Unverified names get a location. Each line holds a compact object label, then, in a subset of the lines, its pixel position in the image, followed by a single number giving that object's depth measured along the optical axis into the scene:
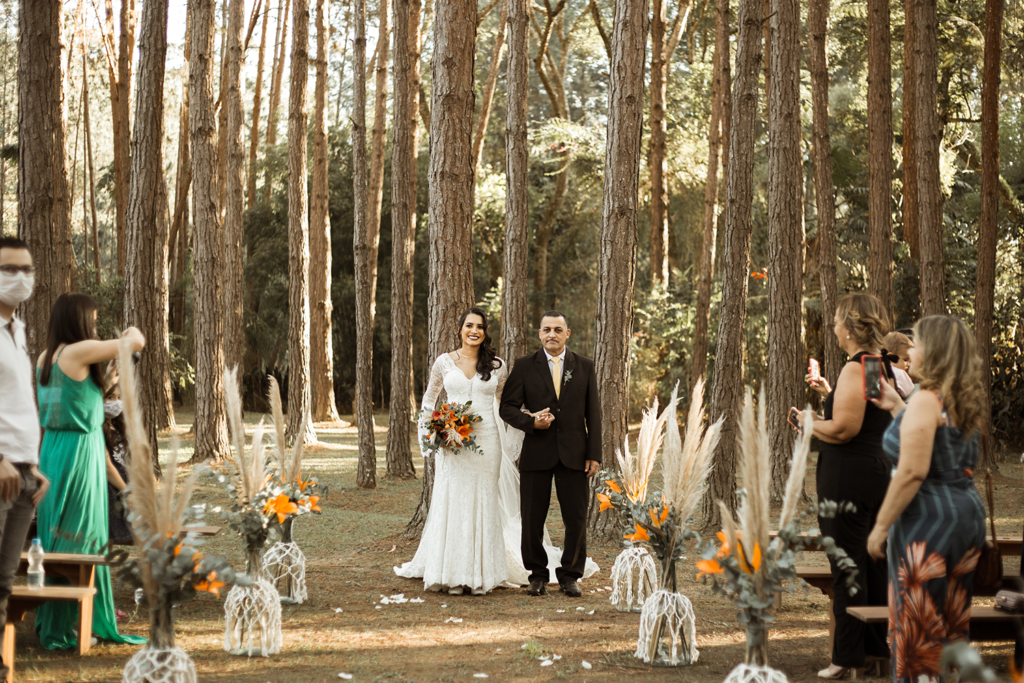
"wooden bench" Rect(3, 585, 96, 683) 4.66
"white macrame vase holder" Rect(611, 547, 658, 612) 6.58
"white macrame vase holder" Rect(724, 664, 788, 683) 3.66
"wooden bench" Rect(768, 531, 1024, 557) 5.93
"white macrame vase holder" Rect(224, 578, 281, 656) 5.46
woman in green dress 5.09
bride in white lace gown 7.26
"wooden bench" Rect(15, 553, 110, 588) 5.30
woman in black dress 4.99
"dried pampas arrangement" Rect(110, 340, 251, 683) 3.81
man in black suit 7.21
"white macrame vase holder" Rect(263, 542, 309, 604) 6.62
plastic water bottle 5.03
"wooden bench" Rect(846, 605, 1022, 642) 4.49
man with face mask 4.13
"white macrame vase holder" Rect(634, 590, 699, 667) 5.34
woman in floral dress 3.86
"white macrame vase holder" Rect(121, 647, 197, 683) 3.79
